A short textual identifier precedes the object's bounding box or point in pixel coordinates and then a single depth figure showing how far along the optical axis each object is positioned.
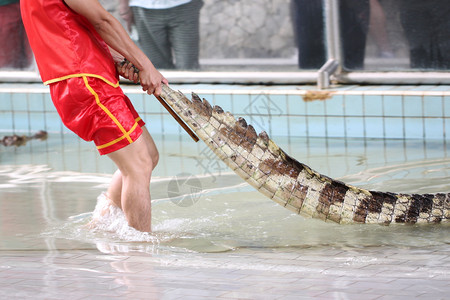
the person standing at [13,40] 19.09
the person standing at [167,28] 17.31
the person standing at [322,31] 15.92
